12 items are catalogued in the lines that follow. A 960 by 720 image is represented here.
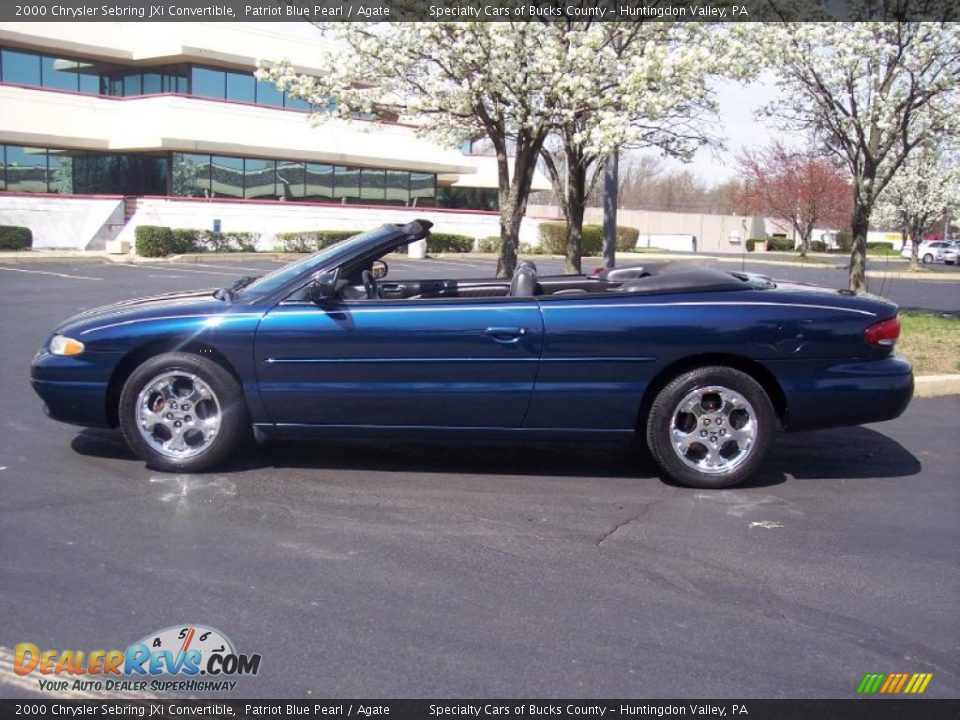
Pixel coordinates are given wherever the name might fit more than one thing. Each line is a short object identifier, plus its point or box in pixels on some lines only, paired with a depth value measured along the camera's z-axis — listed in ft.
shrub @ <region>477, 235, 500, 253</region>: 137.49
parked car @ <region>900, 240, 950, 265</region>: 183.52
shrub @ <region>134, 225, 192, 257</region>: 104.27
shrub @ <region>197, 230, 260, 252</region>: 111.65
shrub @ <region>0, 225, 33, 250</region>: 100.94
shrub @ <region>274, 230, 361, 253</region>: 118.32
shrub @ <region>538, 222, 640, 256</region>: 142.61
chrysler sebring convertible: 19.90
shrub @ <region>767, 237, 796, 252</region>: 223.71
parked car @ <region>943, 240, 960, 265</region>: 179.42
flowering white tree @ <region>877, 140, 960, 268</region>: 130.00
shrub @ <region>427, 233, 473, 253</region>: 127.70
